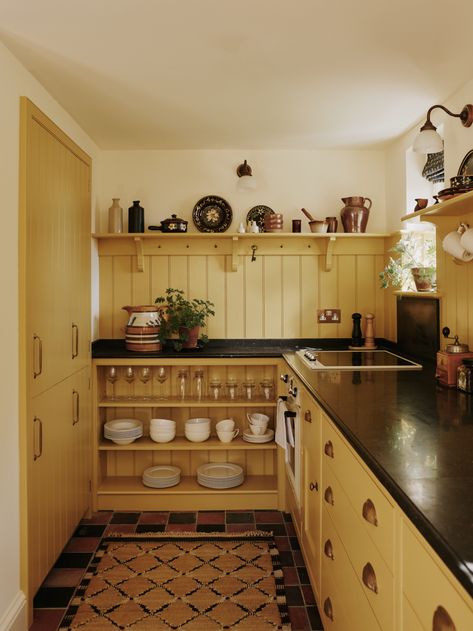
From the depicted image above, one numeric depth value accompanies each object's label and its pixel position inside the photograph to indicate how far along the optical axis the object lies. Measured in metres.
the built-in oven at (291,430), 2.59
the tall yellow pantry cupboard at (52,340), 2.22
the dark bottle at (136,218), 3.55
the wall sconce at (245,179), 3.38
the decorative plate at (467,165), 2.45
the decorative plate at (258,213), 3.68
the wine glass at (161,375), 3.35
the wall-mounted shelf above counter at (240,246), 3.64
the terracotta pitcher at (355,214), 3.53
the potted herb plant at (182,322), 3.38
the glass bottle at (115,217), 3.55
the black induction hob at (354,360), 2.76
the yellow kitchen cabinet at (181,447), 3.35
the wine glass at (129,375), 3.35
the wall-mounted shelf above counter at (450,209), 2.11
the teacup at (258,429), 3.43
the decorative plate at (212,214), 3.66
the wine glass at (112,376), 3.32
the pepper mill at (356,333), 3.61
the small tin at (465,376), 2.15
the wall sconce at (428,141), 2.34
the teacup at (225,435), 3.42
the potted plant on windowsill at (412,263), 2.96
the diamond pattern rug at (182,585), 2.25
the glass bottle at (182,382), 3.42
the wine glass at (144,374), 3.35
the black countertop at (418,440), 0.96
